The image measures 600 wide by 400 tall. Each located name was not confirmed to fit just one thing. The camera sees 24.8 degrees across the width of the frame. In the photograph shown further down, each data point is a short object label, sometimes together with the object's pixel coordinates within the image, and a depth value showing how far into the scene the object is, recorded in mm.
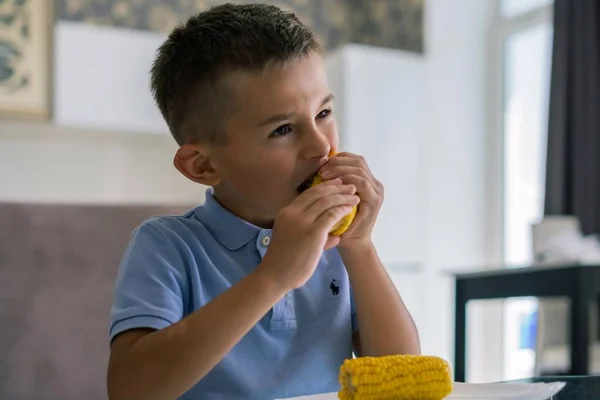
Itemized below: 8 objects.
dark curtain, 4655
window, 5514
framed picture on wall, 4746
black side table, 3148
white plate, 1286
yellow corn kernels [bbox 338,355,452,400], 1301
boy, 1404
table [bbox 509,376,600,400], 1371
